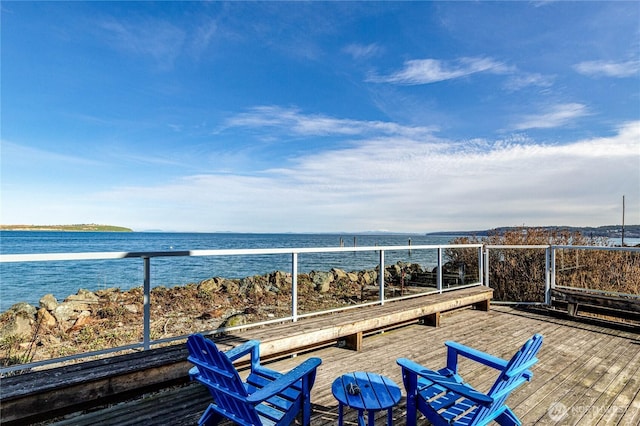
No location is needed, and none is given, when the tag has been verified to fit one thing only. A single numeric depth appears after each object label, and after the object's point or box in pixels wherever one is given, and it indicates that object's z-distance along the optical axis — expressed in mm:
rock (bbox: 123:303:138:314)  4453
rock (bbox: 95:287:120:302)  4801
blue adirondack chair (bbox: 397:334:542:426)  1813
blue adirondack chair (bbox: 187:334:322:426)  1747
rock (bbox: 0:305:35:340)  4224
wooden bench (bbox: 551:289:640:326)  4887
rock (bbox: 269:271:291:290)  5740
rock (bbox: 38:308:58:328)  4675
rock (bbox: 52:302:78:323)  4668
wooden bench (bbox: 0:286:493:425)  2113
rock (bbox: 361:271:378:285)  6580
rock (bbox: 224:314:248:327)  5249
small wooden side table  1859
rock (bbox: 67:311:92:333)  4488
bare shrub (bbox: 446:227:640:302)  7617
